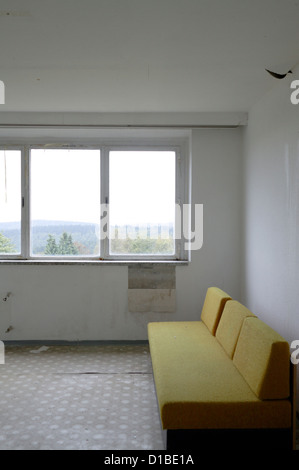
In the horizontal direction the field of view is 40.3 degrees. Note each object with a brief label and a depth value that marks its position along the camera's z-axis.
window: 5.11
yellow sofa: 2.28
